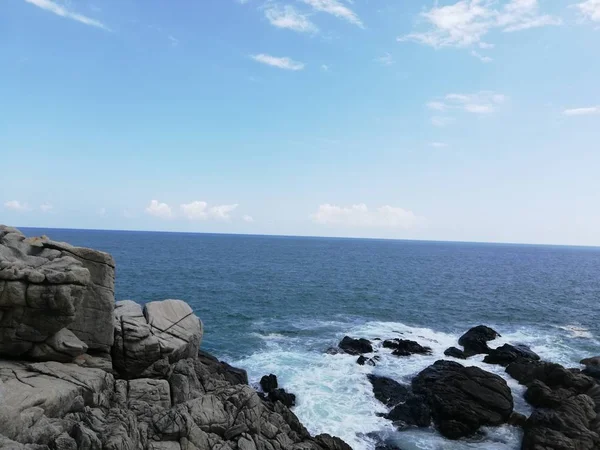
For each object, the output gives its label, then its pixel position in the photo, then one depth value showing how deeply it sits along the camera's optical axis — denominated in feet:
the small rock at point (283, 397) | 99.43
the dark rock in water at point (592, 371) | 118.72
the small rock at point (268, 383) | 105.19
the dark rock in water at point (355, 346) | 136.98
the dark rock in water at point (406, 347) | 138.01
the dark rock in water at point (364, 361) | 126.31
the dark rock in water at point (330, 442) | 73.77
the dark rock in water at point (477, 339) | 143.64
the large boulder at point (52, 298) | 62.34
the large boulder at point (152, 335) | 74.49
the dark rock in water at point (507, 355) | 132.36
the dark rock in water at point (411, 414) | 94.27
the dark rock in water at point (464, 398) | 92.12
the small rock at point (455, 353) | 137.69
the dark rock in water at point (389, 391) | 103.76
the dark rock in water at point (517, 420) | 93.04
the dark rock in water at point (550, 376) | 105.70
